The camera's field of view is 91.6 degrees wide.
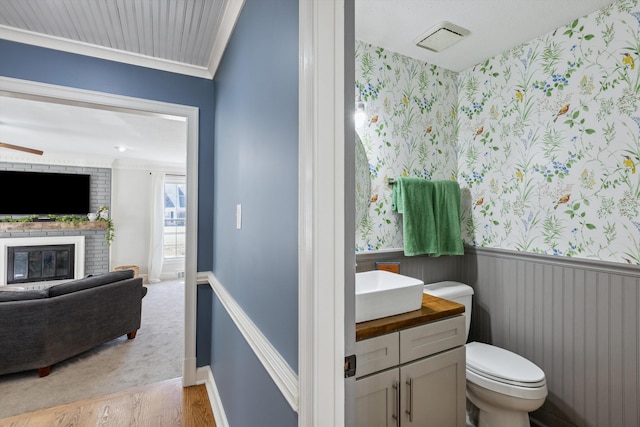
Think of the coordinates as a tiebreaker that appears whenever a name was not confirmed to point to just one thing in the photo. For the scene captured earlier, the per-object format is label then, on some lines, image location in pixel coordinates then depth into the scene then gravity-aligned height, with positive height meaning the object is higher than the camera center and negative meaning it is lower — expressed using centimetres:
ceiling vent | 184 +111
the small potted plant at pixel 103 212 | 573 +4
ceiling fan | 367 +79
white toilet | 153 -86
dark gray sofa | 240 -89
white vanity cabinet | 118 -66
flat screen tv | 513 +36
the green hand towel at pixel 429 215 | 205 +0
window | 645 -3
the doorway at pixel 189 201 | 213 +10
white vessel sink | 121 -35
